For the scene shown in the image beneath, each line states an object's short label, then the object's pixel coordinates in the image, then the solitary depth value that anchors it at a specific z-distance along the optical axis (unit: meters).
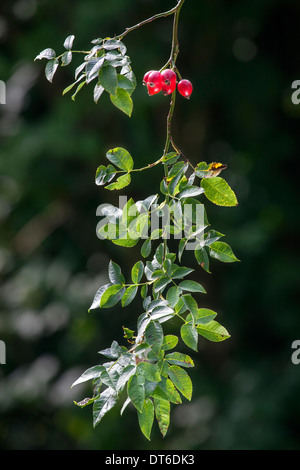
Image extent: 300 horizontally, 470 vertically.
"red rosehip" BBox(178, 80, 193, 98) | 1.78
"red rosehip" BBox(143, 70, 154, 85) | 1.76
